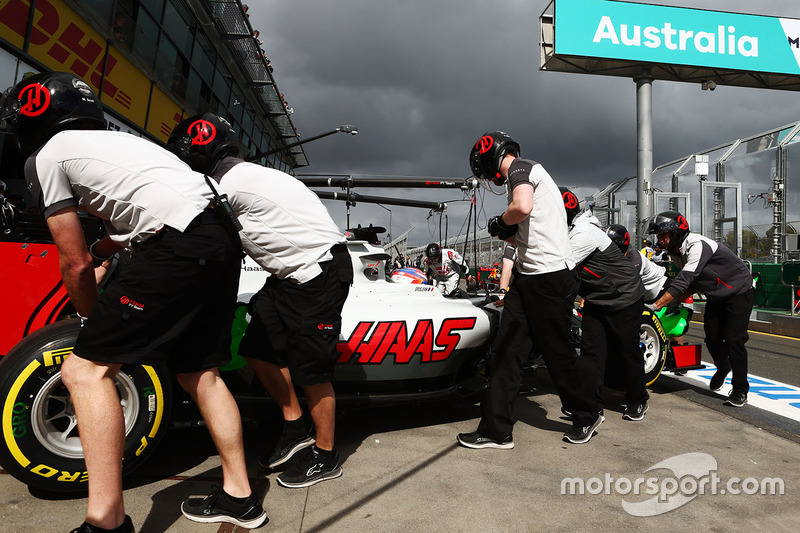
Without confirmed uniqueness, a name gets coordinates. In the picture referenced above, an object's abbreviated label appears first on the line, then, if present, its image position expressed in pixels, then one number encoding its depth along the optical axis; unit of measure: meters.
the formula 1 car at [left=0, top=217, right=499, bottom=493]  2.15
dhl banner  8.02
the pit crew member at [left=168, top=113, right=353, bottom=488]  2.44
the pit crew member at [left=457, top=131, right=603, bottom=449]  3.03
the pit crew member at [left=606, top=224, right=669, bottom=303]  4.84
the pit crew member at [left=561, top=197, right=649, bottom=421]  3.58
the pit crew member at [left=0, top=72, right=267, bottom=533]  1.79
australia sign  17.03
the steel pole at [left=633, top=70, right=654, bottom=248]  15.07
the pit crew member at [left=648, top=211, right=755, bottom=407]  4.20
